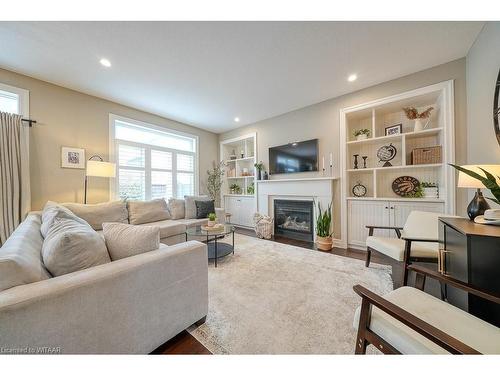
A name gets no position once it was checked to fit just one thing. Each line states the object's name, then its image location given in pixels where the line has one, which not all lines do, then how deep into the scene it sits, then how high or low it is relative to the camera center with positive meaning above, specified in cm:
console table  94 -43
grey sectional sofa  73 -56
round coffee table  253 -74
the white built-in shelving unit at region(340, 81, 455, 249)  238 +40
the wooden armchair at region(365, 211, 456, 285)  176 -62
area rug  123 -104
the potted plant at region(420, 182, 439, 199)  255 -5
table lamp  141 -5
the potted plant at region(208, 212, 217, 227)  271 -48
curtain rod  253 +93
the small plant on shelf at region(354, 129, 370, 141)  305 +88
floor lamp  279 +29
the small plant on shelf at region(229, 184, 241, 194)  507 -6
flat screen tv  354 +60
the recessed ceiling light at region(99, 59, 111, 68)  224 +155
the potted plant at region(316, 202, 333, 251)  304 -78
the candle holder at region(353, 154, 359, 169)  323 +45
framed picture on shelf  280 +87
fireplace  361 -68
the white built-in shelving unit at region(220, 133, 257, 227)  461 +26
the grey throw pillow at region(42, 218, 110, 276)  96 -35
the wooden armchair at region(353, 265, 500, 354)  73 -65
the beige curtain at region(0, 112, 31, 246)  234 +19
